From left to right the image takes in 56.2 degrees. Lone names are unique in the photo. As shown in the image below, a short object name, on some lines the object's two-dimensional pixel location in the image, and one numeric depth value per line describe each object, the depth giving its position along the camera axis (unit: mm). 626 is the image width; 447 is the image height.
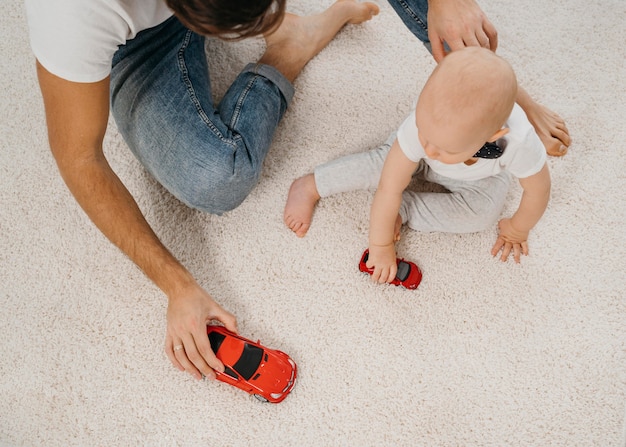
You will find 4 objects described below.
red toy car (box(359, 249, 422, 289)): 1128
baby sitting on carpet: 767
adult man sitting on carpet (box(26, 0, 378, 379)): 797
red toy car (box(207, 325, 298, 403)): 1000
